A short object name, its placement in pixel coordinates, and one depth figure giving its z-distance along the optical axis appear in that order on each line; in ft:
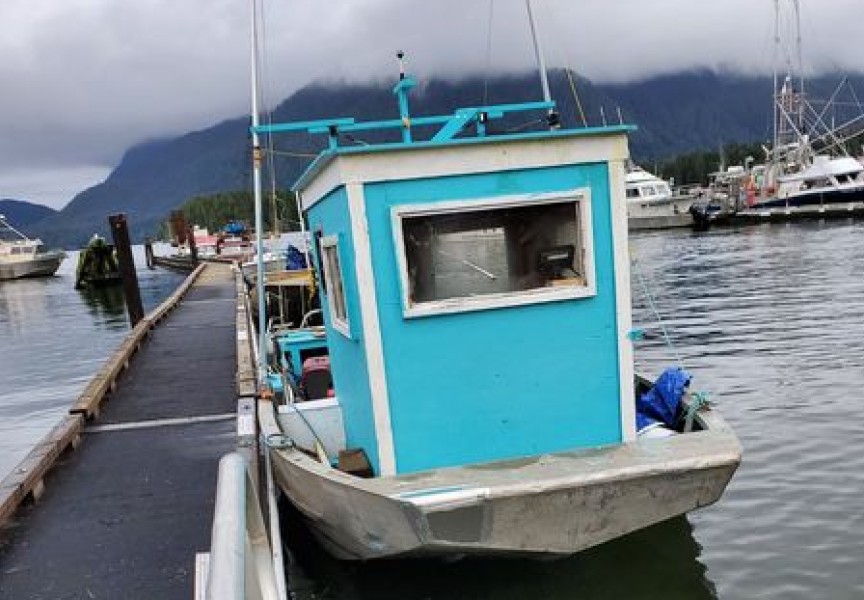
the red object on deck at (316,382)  39.17
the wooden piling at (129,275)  83.66
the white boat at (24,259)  255.50
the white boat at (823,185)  198.18
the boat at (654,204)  232.94
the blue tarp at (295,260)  96.58
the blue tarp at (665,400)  27.37
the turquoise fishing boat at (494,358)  20.24
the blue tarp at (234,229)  247.50
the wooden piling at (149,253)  257.75
